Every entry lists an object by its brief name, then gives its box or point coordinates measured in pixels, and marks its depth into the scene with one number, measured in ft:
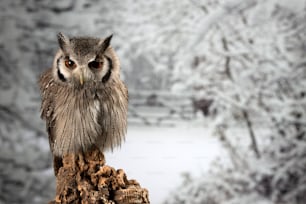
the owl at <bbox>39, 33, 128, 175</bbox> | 8.45
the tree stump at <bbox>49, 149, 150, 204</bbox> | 8.34
